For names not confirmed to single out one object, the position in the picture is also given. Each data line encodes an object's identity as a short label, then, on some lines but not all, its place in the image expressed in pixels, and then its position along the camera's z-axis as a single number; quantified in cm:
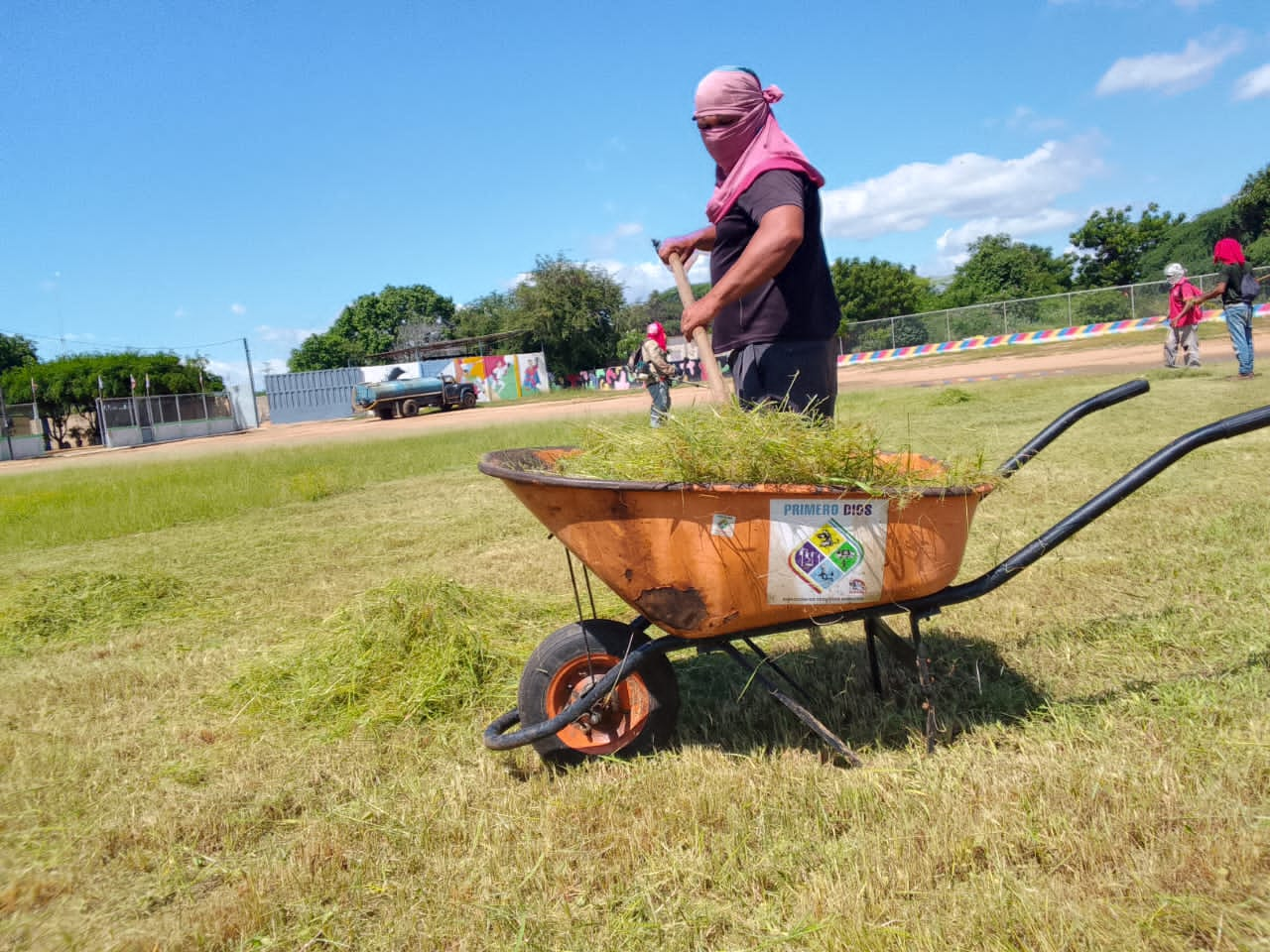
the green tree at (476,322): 6969
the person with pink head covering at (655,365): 991
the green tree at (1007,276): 5151
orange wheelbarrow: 218
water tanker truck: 3453
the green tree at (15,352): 7169
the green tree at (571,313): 5403
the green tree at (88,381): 4391
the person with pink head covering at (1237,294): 1051
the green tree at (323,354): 7899
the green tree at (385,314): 8194
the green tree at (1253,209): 4381
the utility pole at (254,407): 4456
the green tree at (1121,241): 4725
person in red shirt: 1237
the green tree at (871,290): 5553
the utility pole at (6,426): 3431
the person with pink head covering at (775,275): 272
